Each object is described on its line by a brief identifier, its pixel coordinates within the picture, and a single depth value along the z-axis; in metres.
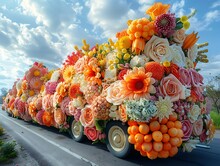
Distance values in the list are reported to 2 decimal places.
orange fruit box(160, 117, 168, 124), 3.86
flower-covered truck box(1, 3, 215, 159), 3.84
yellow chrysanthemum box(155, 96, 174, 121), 3.82
